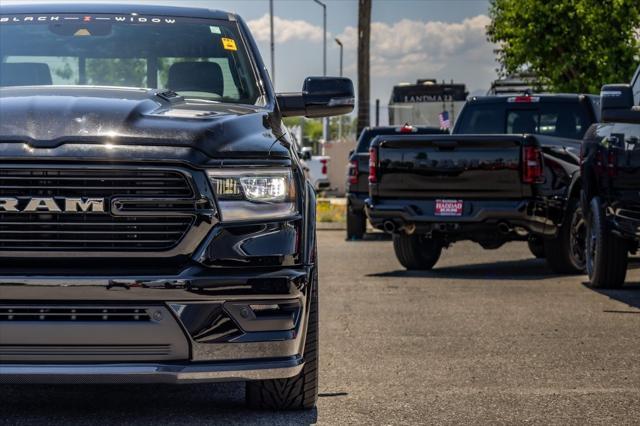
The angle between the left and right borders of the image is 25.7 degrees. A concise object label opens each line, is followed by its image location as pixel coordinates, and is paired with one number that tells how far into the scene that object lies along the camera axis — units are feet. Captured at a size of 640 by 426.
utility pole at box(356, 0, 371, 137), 101.55
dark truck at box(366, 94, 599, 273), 42.32
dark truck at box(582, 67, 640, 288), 33.45
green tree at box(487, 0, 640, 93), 108.88
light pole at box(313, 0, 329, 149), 208.53
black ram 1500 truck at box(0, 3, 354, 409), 17.15
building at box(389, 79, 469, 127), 155.94
